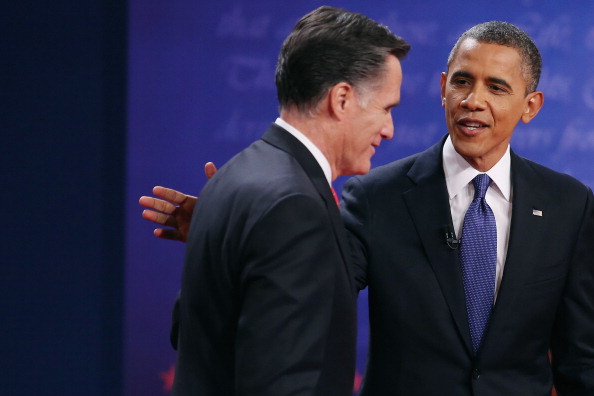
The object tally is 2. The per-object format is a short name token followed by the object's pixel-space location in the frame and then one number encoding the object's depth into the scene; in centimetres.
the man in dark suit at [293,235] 1087
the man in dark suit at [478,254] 1131
